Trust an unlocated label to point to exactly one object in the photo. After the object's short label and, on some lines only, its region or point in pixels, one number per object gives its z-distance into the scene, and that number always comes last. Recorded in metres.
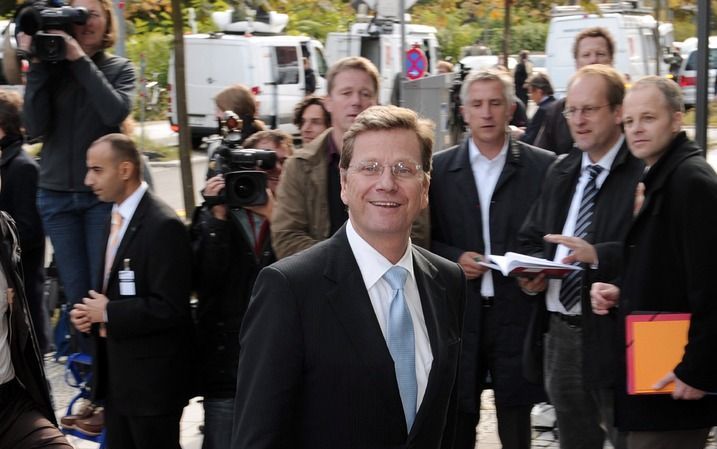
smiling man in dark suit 2.95
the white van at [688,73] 29.08
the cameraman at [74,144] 6.56
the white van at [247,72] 25.88
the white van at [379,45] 25.83
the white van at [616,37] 23.67
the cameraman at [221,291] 5.43
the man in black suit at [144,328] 5.36
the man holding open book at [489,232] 5.58
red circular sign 17.73
